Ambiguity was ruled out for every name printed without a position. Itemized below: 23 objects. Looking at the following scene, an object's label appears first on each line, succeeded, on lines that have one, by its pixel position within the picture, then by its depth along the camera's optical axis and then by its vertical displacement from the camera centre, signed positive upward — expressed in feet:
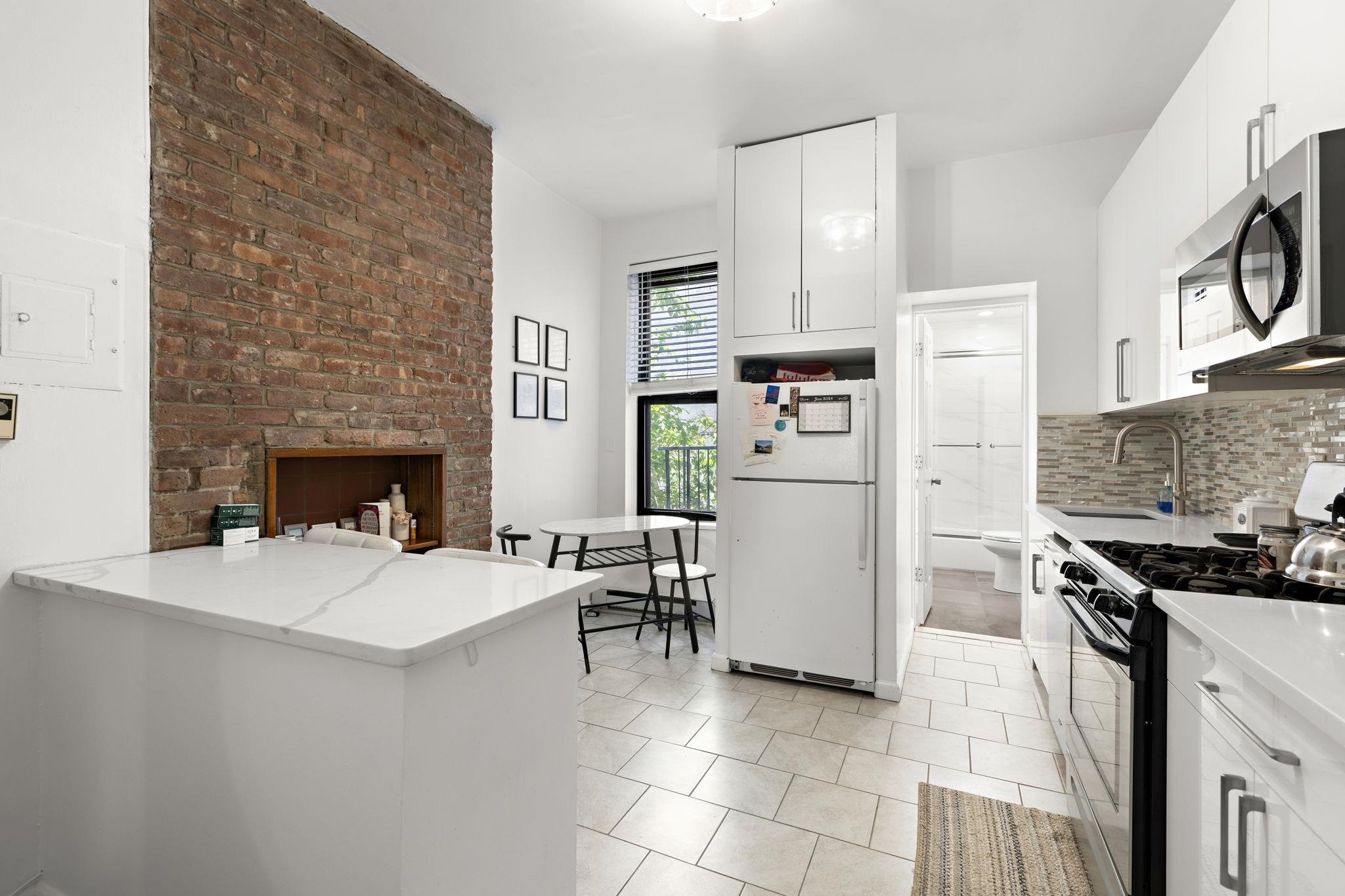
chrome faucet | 8.90 -0.28
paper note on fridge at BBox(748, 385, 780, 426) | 10.24 +0.65
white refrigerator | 9.65 -1.34
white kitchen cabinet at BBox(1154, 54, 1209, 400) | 6.03 +2.74
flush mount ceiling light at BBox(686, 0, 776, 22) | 7.02 +5.08
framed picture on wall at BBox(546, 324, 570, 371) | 12.68 +2.07
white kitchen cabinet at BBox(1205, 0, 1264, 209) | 4.89 +3.07
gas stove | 4.29 -0.98
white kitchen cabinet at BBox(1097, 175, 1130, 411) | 8.85 +2.43
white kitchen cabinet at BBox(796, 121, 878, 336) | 9.77 +3.59
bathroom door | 12.79 -0.51
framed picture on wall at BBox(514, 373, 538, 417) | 11.68 +0.99
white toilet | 14.89 -2.72
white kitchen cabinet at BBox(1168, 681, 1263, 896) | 3.31 -2.10
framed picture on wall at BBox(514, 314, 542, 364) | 11.65 +2.04
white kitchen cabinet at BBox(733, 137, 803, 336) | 10.30 +3.59
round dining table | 11.10 -2.02
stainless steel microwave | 3.70 +1.24
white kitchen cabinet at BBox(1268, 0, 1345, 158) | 3.95 +2.65
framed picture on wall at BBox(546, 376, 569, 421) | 12.66 +0.97
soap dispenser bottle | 9.68 -0.75
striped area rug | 5.49 -3.89
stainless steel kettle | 4.28 -0.76
